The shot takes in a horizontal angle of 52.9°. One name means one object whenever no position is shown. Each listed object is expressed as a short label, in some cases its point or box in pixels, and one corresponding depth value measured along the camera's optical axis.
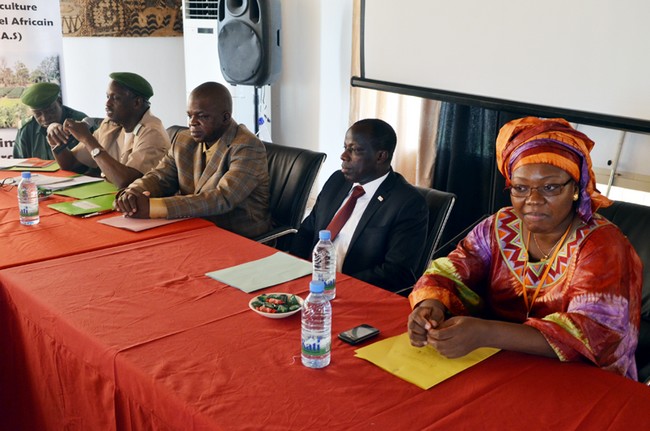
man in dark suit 2.24
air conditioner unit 4.91
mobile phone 1.50
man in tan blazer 2.59
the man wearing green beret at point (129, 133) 3.08
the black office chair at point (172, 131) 3.57
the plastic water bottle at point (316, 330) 1.37
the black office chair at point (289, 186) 2.81
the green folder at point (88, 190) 2.93
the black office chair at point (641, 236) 1.90
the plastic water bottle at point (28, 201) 2.46
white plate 1.60
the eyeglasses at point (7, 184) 3.09
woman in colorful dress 1.41
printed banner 4.41
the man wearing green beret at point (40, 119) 3.75
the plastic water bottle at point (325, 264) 1.77
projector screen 2.47
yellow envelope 1.34
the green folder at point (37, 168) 3.44
